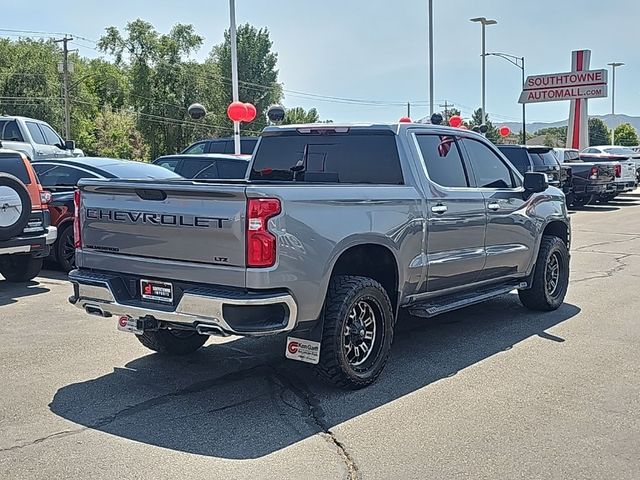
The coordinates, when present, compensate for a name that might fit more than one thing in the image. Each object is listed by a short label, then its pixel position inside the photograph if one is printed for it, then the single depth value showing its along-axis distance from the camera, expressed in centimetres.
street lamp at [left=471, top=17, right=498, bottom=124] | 3962
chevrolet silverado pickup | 489
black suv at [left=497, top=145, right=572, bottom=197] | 1702
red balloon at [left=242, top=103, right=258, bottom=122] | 1841
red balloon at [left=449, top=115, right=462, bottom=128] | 2907
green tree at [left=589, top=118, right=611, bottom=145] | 8619
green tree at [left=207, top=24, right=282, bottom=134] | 6250
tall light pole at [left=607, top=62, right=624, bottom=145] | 6356
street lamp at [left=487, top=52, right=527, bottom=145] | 4220
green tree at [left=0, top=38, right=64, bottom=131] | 5166
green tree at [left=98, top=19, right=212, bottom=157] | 5966
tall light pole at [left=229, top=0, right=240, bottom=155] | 1859
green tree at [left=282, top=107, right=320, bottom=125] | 6571
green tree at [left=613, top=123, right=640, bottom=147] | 7669
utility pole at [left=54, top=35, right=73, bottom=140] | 4572
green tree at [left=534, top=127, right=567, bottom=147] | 7350
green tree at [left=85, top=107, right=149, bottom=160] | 6350
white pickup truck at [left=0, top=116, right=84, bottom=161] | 1944
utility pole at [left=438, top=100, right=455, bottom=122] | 7574
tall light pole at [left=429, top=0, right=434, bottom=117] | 3234
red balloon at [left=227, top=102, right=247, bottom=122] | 1814
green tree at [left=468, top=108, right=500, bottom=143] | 7451
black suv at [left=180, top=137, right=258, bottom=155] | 1998
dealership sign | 3812
